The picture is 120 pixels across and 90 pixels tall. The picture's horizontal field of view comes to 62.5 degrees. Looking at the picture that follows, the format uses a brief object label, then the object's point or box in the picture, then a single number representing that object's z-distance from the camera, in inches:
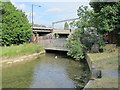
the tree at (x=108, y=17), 307.6
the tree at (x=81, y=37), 391.8
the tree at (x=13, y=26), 455.6
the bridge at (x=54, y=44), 543.9
